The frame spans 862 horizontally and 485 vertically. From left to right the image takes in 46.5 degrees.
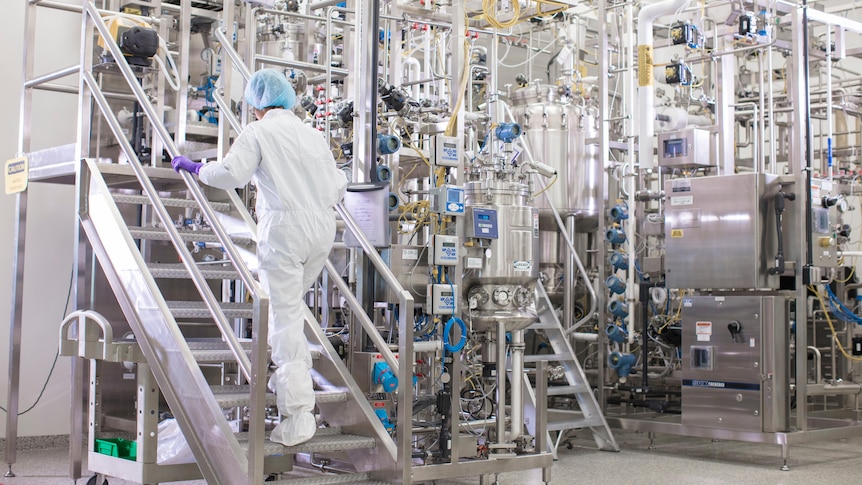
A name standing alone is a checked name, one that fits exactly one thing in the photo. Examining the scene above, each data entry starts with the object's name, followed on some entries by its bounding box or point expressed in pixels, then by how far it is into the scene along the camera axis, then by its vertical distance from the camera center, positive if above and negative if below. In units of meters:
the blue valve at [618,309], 7.90 -0.17
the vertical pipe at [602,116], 8.03 +1.39
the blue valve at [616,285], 7.95 +0.02
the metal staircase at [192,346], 4.50 -0.32
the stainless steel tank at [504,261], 5.95 +0.15
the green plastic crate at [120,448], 4.94 -0.82
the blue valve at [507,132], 6.16 +0.95
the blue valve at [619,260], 7.98 +0.22
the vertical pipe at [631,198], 7.93 +0.72
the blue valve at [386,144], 5.71 +0.80
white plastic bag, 5.05 -0.84
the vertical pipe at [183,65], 6.14 +1.35
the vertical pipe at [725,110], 7.74 +1.38
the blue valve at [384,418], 5.26 -0.70
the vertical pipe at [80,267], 5.62 +0.09
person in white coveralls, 4.63 +0.28
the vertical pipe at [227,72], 6.04 +1.32
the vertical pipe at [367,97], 5.55 +1.05
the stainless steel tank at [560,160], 9.06 +1.16
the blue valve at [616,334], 7.88 -0.37
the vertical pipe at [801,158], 7.18 +0.97
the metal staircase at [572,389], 7.52 -0.77
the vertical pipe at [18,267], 6.29 +0.10
